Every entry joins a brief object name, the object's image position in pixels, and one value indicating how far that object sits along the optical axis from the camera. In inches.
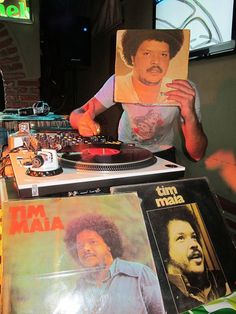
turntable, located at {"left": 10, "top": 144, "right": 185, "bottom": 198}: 24.6
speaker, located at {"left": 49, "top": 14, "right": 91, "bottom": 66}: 121.9
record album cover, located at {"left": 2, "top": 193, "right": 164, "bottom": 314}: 18.0
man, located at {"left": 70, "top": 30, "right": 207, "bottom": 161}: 35.7
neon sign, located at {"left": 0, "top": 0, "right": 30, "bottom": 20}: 122.8
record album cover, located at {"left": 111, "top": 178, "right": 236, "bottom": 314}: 21.2
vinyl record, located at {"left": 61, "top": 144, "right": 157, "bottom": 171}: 27.6
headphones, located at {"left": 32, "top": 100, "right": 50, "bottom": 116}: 100.7
